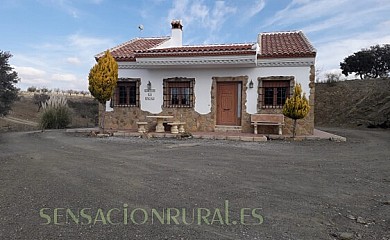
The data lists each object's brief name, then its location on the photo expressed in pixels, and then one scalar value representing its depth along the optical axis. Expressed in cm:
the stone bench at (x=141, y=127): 1153
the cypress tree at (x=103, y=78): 1088
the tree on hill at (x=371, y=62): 3019
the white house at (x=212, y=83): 1145
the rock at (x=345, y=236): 267
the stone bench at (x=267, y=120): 1120
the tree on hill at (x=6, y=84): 1448
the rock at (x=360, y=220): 306
